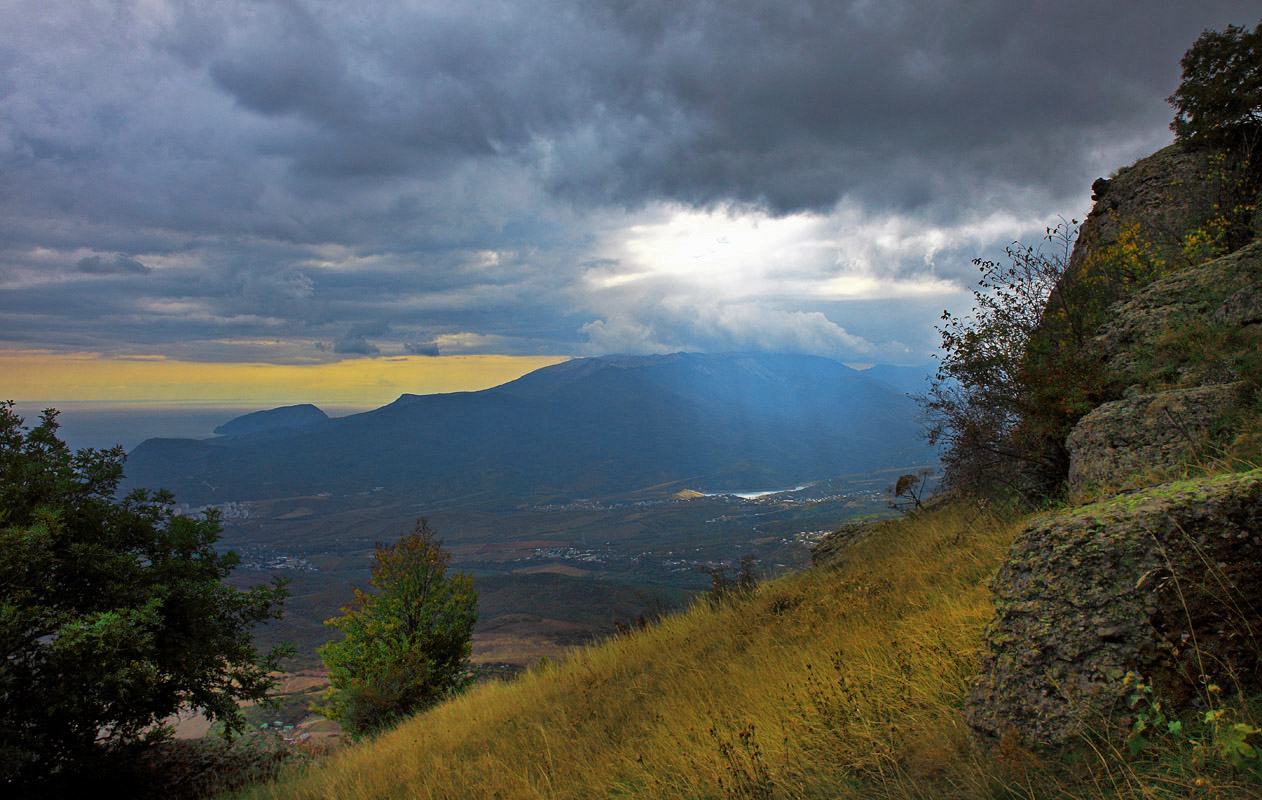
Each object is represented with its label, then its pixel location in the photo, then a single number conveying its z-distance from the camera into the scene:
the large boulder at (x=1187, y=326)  6.59
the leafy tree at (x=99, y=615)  10.30
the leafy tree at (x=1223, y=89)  13.15
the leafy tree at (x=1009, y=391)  8.48
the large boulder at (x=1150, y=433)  5.34
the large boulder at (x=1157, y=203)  12.69
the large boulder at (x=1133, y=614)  2.62
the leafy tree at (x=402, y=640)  18.53
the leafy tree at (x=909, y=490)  14.06
